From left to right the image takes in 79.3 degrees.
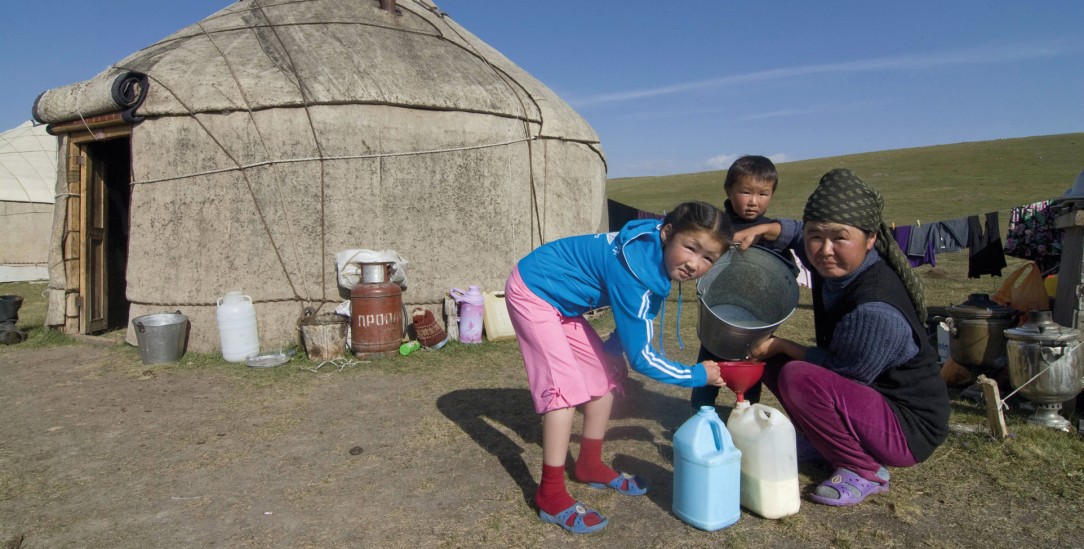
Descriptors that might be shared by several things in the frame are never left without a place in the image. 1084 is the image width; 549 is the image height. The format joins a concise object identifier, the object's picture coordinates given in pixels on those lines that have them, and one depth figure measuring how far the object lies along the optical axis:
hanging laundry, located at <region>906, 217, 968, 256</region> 7.73
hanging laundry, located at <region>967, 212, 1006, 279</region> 7.36
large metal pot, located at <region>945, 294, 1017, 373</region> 4.15
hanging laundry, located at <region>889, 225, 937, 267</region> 8.16
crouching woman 2.40
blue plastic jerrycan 2.37
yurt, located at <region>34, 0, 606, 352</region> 5.73
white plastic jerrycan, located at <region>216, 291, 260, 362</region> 5.38
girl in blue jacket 2.23
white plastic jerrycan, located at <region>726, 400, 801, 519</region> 2.44
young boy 2.91
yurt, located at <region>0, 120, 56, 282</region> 12.00
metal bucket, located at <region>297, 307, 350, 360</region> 5.36
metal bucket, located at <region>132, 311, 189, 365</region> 5.31
